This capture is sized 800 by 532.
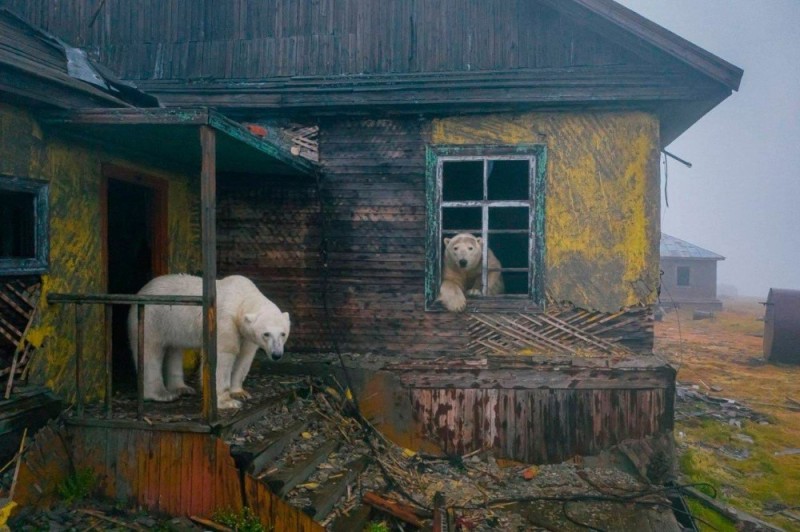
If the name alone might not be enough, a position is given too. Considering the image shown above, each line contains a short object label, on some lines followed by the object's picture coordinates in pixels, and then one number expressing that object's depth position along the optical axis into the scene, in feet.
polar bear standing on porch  16.10
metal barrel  47.65
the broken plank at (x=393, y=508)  15.24
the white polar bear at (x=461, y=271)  21.18
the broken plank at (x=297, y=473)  13.50
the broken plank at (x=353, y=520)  13.75
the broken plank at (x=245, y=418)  14.26
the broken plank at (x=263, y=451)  13.71
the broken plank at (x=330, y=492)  13.38
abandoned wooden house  20.31
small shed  88.99
